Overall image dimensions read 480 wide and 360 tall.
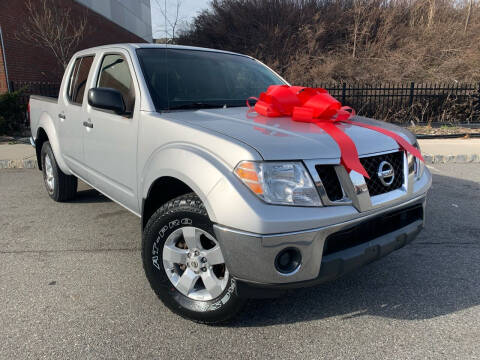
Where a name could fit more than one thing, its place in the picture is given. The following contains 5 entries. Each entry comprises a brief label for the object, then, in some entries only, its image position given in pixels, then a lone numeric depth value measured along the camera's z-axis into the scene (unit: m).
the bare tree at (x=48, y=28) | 12.18
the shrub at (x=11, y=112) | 9.89
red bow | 2.15
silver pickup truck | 1.96
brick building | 11.41
